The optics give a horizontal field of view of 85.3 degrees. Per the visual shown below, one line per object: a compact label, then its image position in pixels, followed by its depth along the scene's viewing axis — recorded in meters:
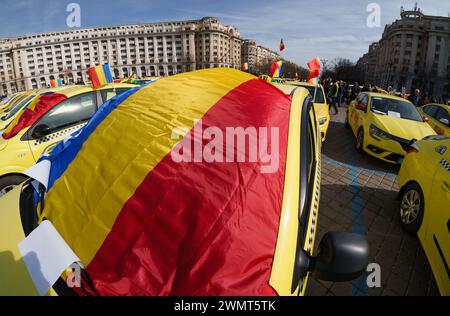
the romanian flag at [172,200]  1.22
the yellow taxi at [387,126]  5.57
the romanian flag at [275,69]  11.14
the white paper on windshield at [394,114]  6.39
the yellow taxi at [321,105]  6.25
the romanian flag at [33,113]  4.30
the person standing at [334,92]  12.77
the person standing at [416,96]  13.45
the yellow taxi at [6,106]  11.67
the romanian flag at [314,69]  10.08
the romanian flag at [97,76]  5.30
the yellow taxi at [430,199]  2.36
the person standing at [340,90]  16.41
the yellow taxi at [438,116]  6.88
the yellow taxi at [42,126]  3.86
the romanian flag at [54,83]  18.61
